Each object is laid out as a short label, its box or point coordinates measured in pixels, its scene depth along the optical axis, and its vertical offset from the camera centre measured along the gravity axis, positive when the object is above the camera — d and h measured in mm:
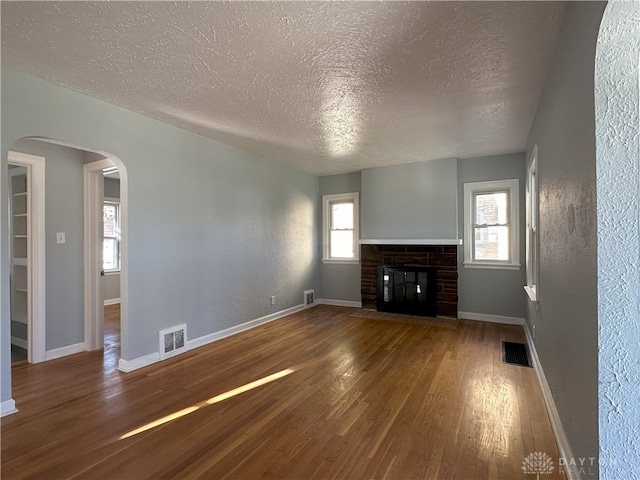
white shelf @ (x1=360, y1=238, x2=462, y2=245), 4785 -37
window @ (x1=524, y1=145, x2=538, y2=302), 2883 +198
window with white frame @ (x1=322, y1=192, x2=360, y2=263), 5859 +217
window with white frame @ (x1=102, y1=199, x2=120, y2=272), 6199 +97
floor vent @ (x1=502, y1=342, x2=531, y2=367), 3102 -1248
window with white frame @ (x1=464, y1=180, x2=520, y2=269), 4512 +212
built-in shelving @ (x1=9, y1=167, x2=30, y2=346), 3473 -141
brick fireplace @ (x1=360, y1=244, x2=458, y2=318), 4848 -409
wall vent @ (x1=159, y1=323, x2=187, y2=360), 3244 -1102
